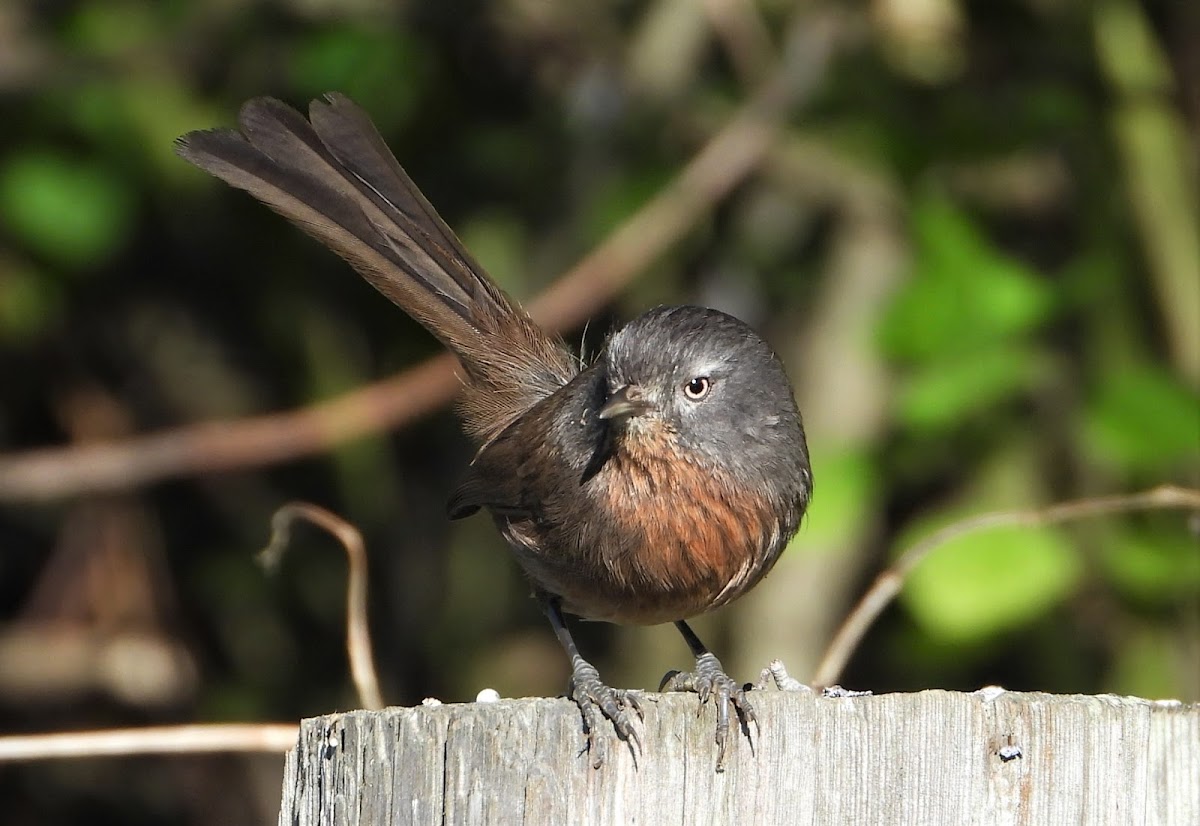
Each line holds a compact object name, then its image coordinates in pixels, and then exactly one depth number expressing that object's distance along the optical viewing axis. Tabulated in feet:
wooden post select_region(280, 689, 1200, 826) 14.15
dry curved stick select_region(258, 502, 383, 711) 20.94
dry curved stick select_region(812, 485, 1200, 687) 21.16
